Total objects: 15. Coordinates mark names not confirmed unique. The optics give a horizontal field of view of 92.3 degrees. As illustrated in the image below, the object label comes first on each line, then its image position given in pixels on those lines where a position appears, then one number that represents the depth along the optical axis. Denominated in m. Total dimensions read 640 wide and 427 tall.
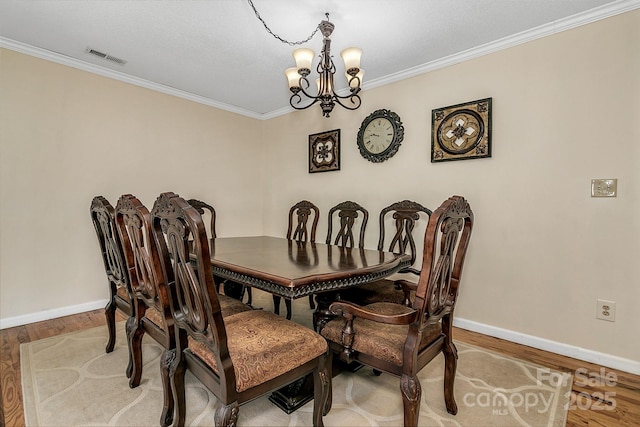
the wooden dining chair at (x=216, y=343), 1.05
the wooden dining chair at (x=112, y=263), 1.74
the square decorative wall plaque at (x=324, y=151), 3.68
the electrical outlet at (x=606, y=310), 2.06
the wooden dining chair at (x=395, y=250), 1.96
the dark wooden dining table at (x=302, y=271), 1.32
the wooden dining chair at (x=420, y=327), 1.21
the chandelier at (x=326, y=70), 1.94
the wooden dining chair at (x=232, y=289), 2.53
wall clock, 3.12
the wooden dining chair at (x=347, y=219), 2.79
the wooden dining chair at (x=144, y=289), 1.35
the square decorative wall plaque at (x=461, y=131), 2.58
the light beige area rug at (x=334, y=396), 1.50
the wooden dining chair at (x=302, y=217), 3.17
